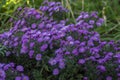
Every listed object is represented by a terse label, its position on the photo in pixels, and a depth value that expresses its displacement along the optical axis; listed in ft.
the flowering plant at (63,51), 8.42
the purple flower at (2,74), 7.92
